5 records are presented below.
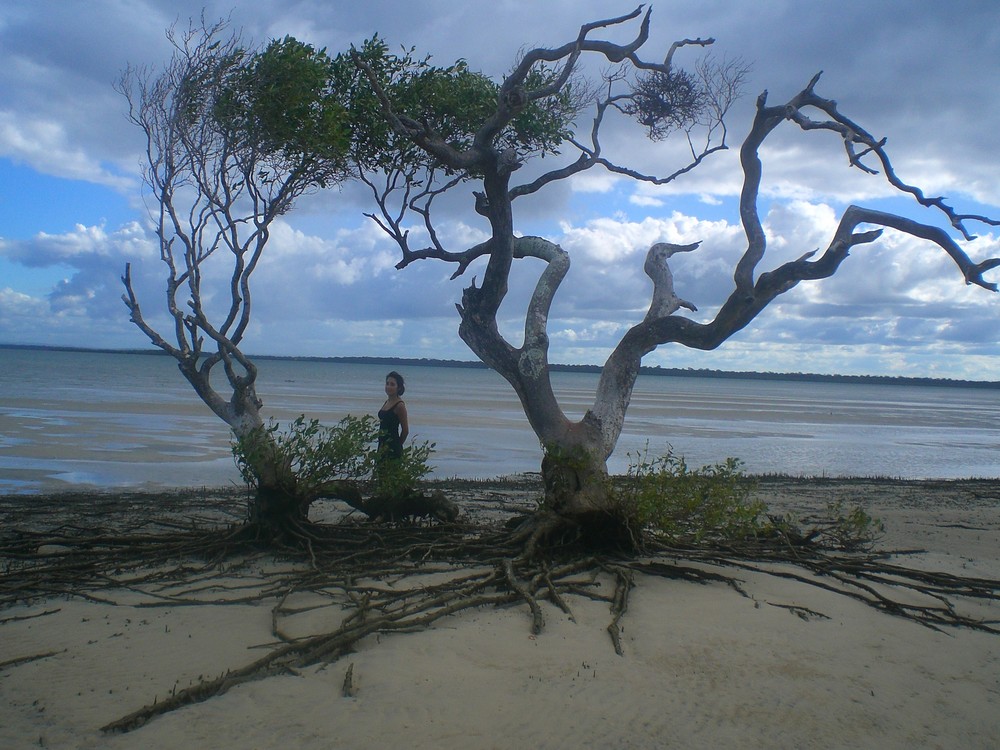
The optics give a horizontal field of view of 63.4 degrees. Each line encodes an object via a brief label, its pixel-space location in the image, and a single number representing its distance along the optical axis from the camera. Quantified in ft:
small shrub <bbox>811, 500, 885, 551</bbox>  26.32
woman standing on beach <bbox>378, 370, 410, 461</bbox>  28.94
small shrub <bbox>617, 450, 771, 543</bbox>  22.39
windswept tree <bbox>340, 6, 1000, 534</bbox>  23.45
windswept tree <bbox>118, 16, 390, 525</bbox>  28.66
